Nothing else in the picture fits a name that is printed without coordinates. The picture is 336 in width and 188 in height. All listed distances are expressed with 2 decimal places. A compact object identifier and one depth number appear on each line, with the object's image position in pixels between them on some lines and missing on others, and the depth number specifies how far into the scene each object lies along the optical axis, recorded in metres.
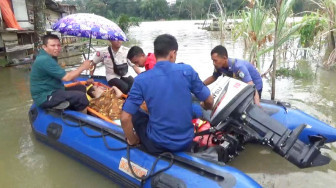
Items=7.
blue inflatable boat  2.32
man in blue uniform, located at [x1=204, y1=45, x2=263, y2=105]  3.54
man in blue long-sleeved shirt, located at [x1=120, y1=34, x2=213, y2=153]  2.22
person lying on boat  4.05
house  9.78
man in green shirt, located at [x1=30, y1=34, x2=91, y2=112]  3.46
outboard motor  2.35
